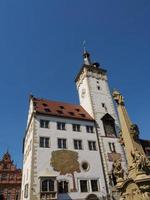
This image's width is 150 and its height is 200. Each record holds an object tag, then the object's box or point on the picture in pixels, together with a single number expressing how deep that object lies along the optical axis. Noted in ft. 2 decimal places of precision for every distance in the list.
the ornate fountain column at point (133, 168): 34.87
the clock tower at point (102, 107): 99.60
